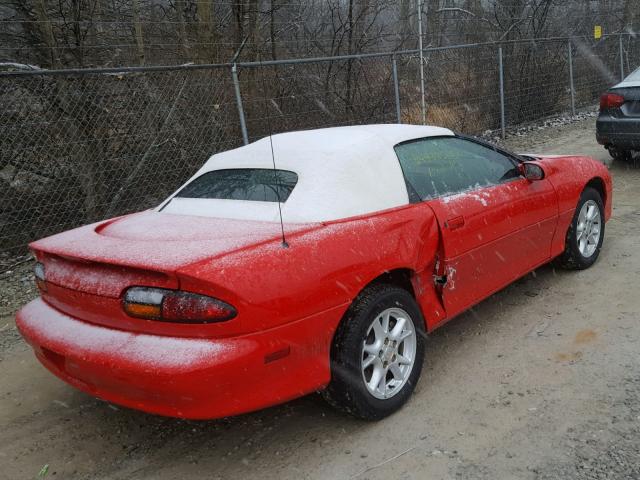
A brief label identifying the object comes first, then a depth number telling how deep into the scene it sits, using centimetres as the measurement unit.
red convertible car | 246
